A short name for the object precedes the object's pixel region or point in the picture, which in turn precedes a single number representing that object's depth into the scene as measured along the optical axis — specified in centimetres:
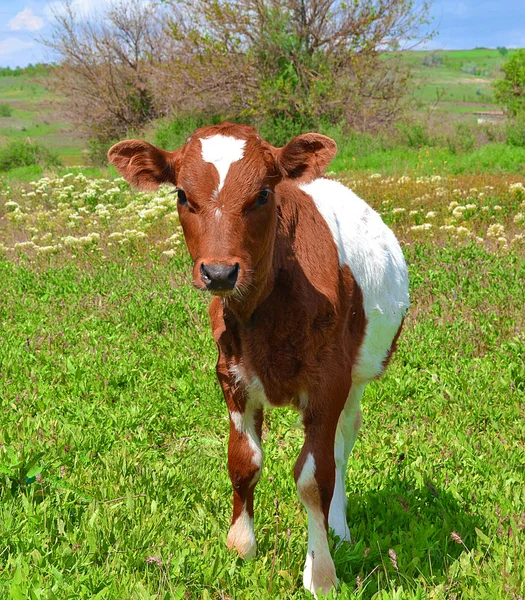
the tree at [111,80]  3424
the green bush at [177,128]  2784
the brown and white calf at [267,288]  286
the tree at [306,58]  2644
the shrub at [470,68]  14882
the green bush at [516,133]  2238
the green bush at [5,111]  7756
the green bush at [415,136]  2386
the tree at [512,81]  3688
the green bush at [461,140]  2164
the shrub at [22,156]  2816
